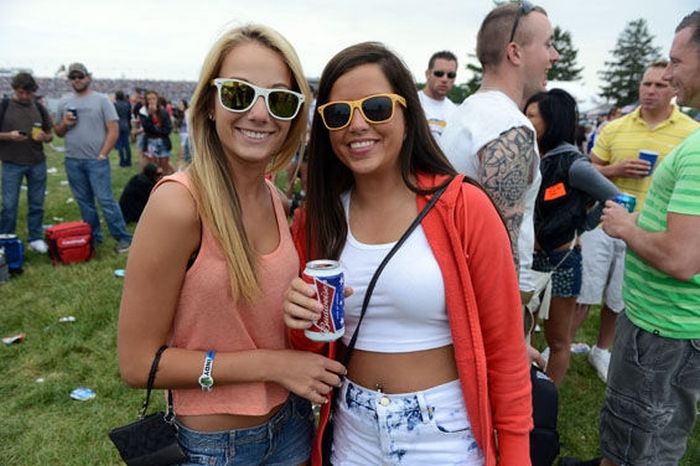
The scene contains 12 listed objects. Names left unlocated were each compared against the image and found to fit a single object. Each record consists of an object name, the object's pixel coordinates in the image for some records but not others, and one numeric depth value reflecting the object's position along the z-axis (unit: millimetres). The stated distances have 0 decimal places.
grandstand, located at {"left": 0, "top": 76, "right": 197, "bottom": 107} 55125
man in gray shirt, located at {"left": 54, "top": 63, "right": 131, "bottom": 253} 6340
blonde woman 1373
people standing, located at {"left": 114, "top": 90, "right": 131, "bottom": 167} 12489
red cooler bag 6141
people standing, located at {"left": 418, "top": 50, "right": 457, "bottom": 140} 5949
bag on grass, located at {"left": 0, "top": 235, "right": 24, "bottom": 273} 5852
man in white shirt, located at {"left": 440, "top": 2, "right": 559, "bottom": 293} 2094
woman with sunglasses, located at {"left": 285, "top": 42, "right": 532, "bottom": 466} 1420
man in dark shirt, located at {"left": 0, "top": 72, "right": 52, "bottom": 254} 6199
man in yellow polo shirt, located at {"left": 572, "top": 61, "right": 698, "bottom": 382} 3861
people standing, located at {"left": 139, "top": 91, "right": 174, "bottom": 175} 10188
